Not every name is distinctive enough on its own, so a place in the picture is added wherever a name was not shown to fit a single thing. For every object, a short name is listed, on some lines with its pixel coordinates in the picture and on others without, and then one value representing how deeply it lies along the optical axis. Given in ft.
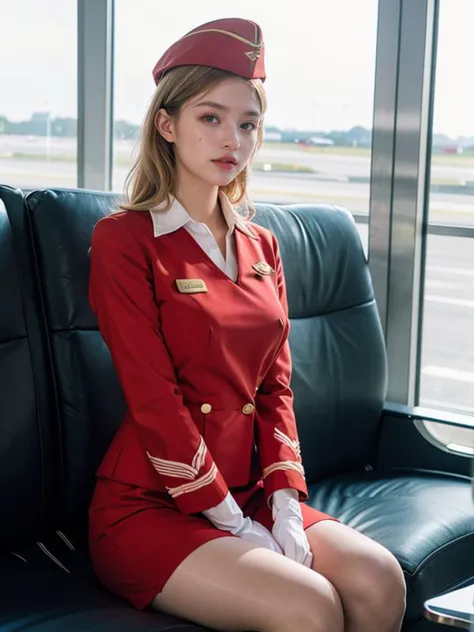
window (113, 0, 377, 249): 9.95
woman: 5.82
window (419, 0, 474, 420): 9.45
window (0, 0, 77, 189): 11.38
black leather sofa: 6.12
